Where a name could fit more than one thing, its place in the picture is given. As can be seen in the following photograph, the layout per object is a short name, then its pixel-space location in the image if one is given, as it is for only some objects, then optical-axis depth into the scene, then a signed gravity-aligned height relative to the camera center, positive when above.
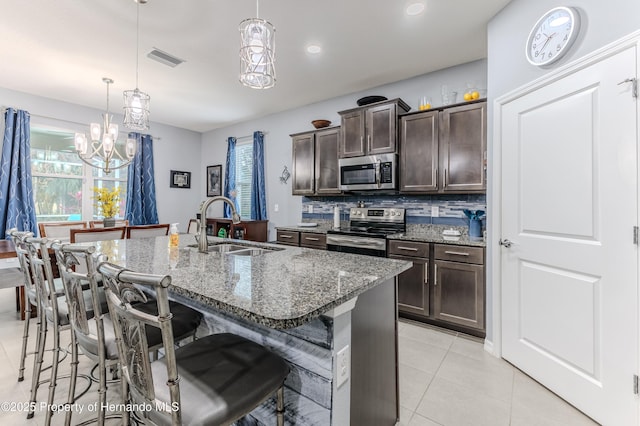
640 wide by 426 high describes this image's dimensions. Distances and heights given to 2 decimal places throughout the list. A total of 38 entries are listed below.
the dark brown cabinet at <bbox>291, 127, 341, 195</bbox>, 4.06 +0.76
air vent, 3.04 +1.70
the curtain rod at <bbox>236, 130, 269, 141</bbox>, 5.60 +1.52
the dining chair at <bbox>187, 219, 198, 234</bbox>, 4.97 -0.24
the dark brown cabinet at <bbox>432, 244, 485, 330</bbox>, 2.67 -0.68
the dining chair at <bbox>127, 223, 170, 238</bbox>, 3.29 -0.20
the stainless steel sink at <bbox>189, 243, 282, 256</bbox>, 2.02 -0.26
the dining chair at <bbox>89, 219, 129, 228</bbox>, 4.24 -0.15
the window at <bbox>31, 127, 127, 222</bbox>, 4.48 +0.57
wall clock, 1.80 +1.19
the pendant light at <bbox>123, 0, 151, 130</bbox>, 2.91 +1.07
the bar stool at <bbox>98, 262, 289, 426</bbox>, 0.79 -0.55
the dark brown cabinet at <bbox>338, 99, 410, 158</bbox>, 3.40 +1.06
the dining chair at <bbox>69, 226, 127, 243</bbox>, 2.88 -0.22
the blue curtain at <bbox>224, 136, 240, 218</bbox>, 5.73 +0.87
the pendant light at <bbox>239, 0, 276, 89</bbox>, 1.71 +0.98
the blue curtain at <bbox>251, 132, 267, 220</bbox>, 5.16 +0.54
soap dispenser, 2.18 -0.18
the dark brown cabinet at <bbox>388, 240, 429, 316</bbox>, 2.97 -0.67
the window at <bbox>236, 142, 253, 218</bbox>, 5.71 +0.76
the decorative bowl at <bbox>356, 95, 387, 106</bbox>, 3.62 +1.45
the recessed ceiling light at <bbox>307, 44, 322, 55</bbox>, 2.95 +1.72
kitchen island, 0.97 -0.42
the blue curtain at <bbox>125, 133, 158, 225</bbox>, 5.22 +0.49
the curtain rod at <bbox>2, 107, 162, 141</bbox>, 4.02 +1.48
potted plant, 3.81 +0.10
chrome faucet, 1.98 -0.07
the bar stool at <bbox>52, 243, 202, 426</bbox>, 1.16 -0.52
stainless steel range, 3.31 -0.21
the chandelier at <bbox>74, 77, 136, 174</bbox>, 3.33 +0.87
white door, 1.55 -0.14
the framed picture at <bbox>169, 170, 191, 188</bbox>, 5.97 +0.73
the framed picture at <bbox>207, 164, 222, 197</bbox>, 6.14 +0.72
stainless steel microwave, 3.41 +0.52
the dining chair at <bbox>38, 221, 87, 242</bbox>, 3.66 -0.21
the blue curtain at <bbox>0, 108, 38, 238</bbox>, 3.97 +0.51
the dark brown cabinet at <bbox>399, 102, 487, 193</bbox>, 2.89 +0.69
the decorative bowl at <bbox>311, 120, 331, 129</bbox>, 4.21 +1.33
